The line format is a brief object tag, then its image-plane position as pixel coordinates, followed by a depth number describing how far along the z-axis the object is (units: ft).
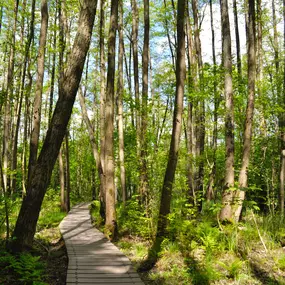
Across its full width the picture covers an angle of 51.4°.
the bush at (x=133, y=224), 24.48
